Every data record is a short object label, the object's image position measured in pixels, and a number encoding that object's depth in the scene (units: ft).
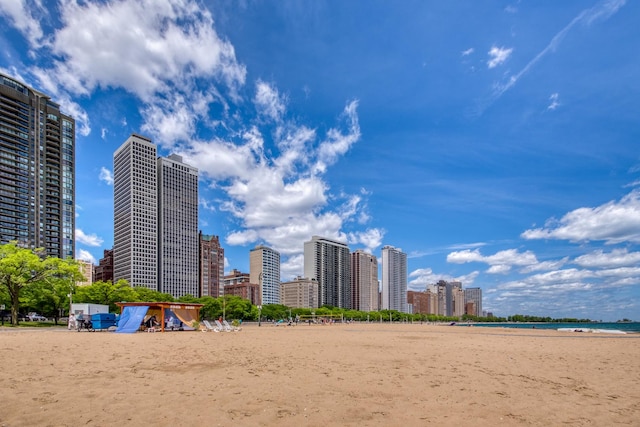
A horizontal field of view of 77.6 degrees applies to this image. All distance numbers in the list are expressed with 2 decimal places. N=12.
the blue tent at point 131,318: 108.68
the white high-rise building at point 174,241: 611.06
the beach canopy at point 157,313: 110.63
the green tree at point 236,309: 320.50
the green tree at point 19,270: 139.13
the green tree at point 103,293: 211.82
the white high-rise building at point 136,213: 576.20
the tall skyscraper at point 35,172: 376.48
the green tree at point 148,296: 260.89
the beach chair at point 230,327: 132.16
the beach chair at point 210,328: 126.64
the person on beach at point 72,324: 122.11
